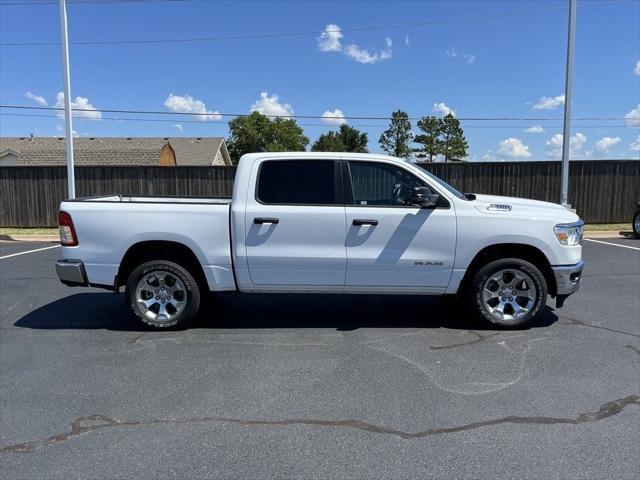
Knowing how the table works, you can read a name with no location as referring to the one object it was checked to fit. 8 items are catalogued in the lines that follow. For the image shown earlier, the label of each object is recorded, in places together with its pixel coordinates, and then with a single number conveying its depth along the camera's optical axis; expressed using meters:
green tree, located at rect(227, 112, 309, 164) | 72.44
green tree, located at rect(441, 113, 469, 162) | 72.50
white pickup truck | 5.48
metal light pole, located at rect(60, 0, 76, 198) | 14.16
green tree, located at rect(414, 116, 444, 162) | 72.19
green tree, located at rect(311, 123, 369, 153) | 75.25
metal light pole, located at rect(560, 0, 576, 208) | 14.52
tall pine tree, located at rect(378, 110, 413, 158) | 74.75
